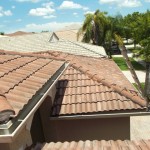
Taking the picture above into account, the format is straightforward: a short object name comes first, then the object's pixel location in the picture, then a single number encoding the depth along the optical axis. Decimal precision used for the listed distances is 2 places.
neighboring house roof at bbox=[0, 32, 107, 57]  18.58
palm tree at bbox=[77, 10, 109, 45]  40.31
